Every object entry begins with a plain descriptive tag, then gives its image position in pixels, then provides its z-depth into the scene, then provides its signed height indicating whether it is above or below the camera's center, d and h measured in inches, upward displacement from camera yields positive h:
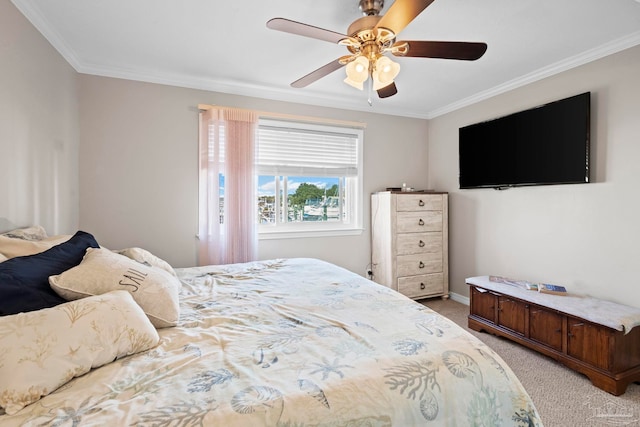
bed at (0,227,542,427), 31.1 -20.2
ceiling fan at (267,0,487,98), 64.2 +36.8
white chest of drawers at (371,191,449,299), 142.3 -16.5
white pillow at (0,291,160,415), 31.7 -16.1
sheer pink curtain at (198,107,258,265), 122.2 +8.7
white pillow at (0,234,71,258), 57.1 -7.4
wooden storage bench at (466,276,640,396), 79.4 -36.3
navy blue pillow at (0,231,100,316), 39.9 -10.1
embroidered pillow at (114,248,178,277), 74.3 -12.3
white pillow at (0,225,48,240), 67.1 -5.6
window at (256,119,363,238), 137.9 +14.7
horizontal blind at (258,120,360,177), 136.4 +27.9
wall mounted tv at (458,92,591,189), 101.6 +23.7
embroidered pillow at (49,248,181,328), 46.0 -12.1
